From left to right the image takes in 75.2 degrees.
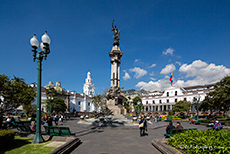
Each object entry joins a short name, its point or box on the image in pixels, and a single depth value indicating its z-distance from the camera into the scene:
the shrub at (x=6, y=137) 6.26
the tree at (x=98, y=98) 47.28
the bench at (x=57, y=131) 8.51
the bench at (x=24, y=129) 9.24
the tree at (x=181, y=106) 47.88
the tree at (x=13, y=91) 18.43
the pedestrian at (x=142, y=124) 10.77
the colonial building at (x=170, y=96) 59.83
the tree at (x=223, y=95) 23.22
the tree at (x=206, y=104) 38.85
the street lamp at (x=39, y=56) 7.64
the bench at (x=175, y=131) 8.15
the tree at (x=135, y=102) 62.47
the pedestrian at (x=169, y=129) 8.79
